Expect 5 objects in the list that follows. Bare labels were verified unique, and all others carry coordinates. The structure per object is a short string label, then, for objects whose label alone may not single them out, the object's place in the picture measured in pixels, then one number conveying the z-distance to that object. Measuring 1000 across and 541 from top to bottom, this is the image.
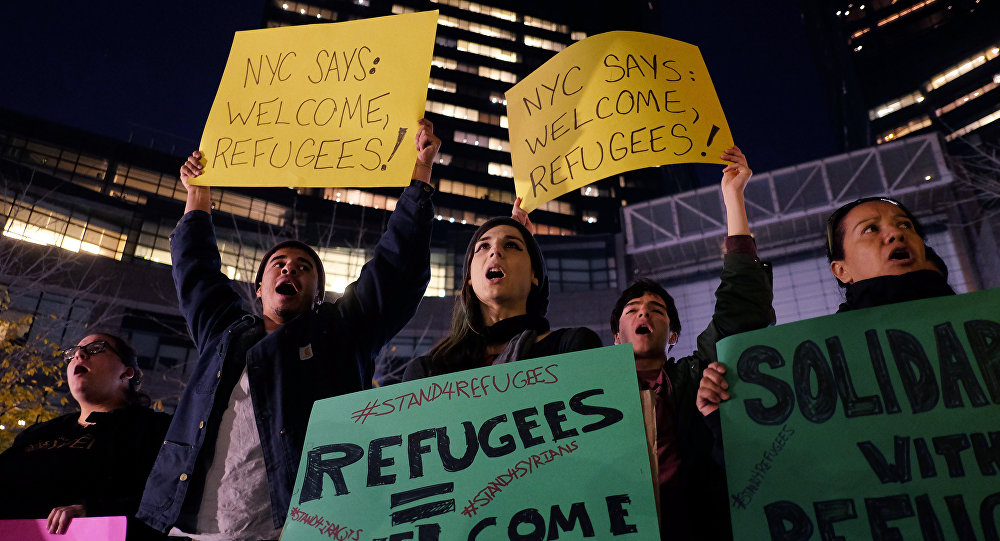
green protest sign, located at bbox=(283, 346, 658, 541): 1.66
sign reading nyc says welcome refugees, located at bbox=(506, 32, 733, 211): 3.10
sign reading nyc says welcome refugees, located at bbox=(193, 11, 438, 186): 3.29
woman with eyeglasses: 3.09
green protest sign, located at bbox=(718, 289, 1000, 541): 1.63
